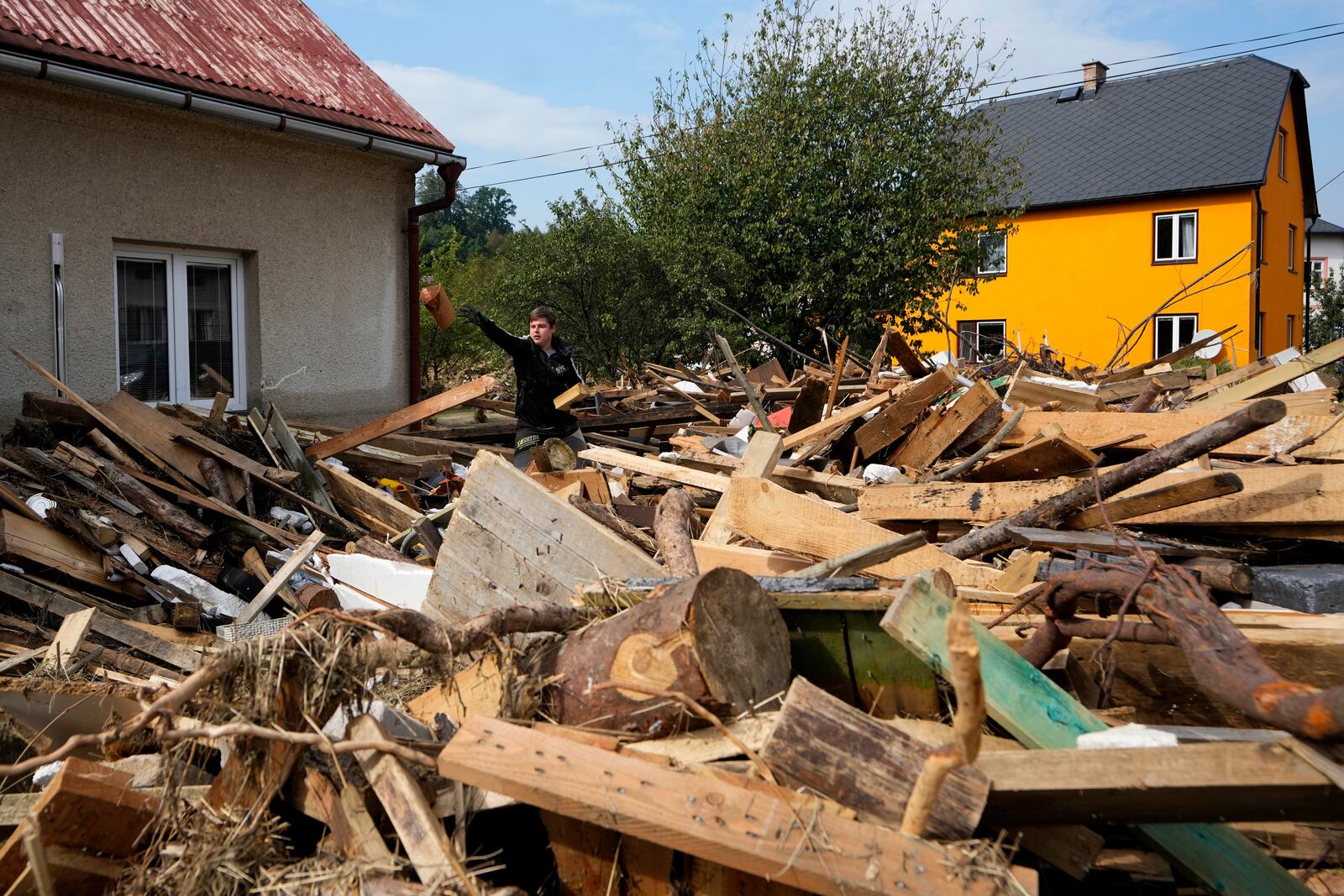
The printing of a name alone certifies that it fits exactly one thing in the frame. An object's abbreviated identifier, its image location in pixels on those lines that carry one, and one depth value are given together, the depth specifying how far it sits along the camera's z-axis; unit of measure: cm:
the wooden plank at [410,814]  240
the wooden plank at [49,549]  571
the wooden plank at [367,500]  727
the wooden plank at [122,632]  521
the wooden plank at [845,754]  224
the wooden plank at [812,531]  407
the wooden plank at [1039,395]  756
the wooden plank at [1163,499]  409
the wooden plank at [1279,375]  712
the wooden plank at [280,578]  554
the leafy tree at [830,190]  1881
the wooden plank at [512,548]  395
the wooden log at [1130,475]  373
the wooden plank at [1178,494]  428
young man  812
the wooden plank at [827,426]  660
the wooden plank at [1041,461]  500
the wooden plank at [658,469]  606
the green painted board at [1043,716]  236
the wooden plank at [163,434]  722
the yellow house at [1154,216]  2777
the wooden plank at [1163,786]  212
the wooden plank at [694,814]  210
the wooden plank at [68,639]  462
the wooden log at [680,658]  271
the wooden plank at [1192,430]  519
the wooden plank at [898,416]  646
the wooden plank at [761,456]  542
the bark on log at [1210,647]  212
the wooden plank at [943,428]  607
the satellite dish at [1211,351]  1760
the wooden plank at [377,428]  822
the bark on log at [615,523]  515
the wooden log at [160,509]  650
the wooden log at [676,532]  387
